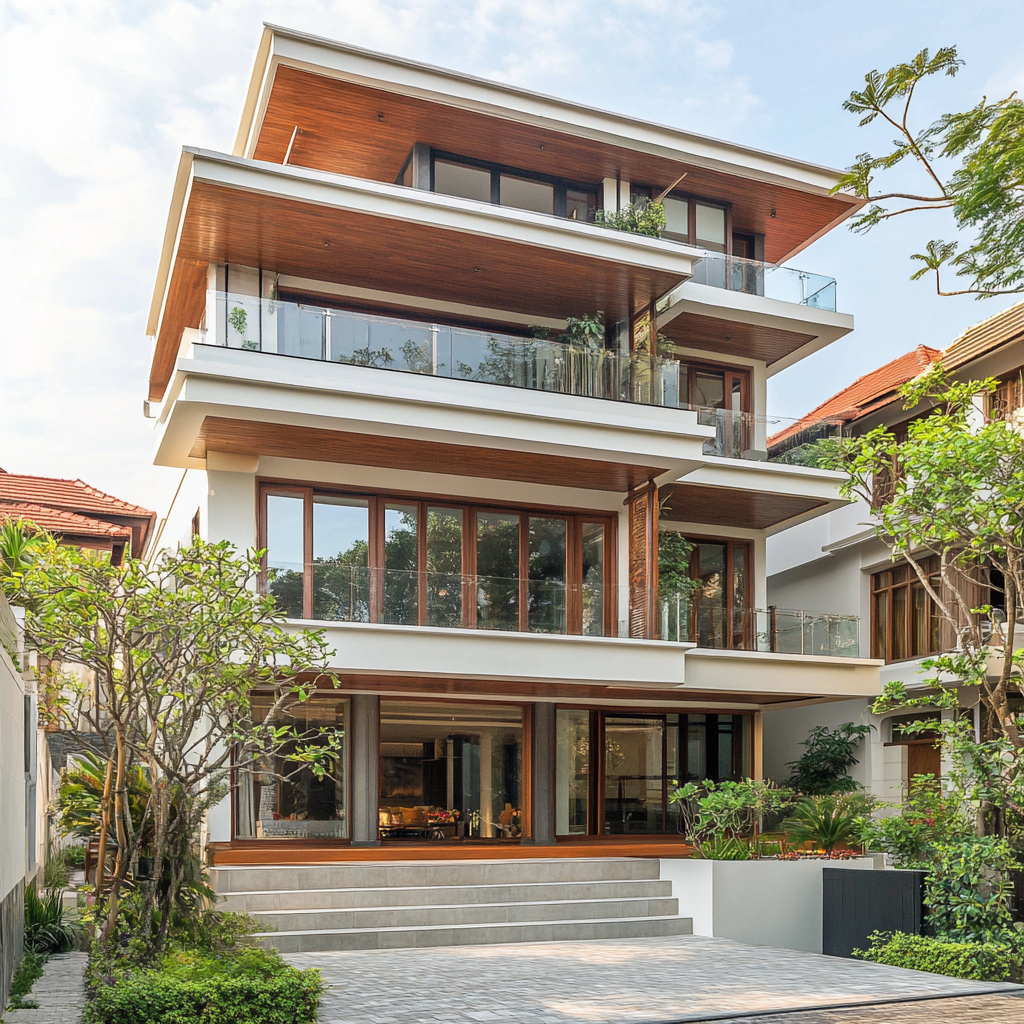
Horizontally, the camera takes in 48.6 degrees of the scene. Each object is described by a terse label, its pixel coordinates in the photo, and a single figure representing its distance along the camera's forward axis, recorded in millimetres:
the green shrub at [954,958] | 11742
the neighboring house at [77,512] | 18703
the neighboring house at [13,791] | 9555
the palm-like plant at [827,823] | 16750
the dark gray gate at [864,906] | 12805
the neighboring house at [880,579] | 21328
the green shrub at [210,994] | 8508
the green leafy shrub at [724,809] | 15828
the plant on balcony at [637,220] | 19766
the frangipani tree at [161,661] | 9711
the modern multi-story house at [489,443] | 16797
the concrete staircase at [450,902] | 14109
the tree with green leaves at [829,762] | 23125
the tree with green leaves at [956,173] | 7895
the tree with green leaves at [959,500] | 12812
